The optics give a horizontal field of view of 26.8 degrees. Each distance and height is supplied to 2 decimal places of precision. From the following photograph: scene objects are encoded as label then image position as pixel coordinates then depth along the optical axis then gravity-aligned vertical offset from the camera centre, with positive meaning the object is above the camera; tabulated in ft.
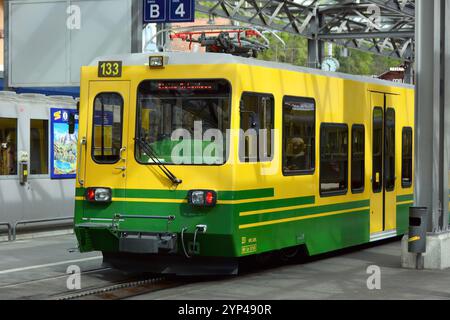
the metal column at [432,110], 43.06 +1.73
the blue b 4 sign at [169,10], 62.28 +9.18
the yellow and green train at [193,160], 37.27 -0.48
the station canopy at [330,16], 91.20 +13.64
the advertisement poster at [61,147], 62.34 +0.08
